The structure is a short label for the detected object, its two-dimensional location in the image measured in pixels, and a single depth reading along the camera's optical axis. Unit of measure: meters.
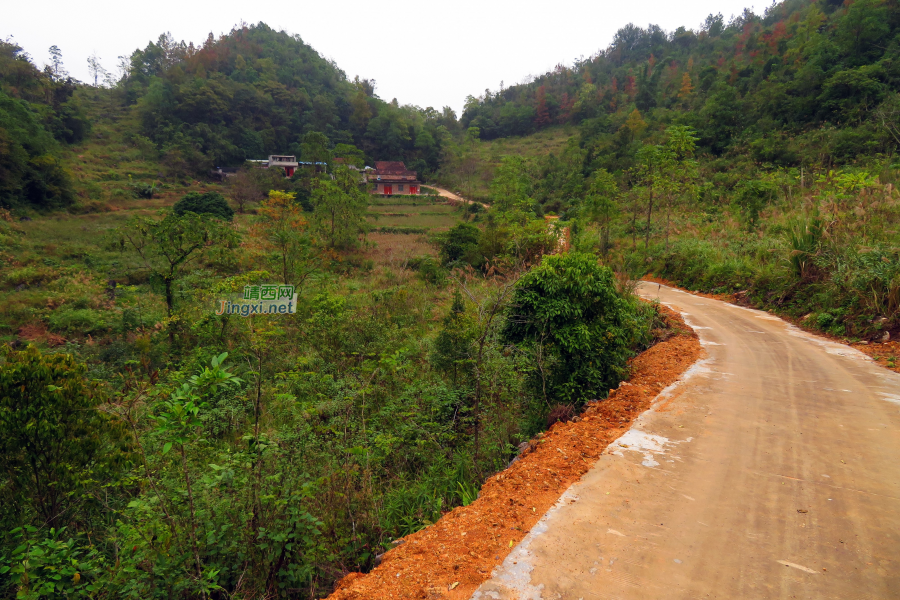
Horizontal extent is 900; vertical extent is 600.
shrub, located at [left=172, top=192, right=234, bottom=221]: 26.14
